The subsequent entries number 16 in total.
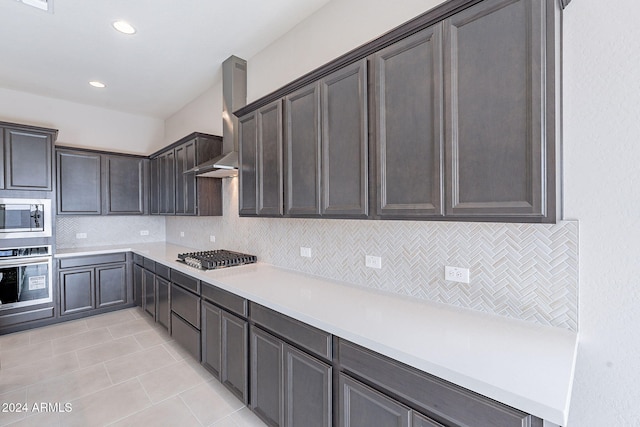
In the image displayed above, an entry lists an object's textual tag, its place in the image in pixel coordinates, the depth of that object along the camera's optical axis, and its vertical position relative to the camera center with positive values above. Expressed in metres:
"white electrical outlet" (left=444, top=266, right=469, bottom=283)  1.58 -0.34
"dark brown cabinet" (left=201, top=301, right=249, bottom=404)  2.08 -1.04
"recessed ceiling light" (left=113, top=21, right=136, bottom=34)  2.53 +1.66
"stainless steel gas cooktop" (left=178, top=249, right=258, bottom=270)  2.71 -0.44
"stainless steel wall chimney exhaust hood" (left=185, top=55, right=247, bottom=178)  3.13 +1.25
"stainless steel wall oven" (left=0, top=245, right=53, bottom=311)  3.41 -0.73
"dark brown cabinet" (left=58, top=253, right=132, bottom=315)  3.83 -0.94
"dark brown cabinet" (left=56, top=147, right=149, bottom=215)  3.97 +0.47
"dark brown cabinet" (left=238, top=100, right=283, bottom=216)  2.24 +0.43
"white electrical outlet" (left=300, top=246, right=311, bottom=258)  2.50 -0.33
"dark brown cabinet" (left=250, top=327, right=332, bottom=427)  1.52 -1.00
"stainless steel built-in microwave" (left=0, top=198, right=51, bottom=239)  3.39 -0.03
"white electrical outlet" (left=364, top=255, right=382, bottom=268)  1.98 -0.33
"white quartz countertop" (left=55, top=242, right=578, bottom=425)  0.92 -0.54
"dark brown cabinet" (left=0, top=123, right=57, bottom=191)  3.38 +0.70
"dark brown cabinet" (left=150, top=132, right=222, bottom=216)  3.50 +0.43
